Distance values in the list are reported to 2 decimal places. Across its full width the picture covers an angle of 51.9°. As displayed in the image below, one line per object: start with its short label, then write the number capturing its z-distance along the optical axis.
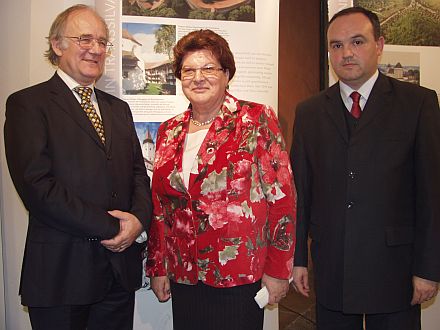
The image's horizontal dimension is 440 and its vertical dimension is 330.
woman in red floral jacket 1.80
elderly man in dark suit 1.73
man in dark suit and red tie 1.90
